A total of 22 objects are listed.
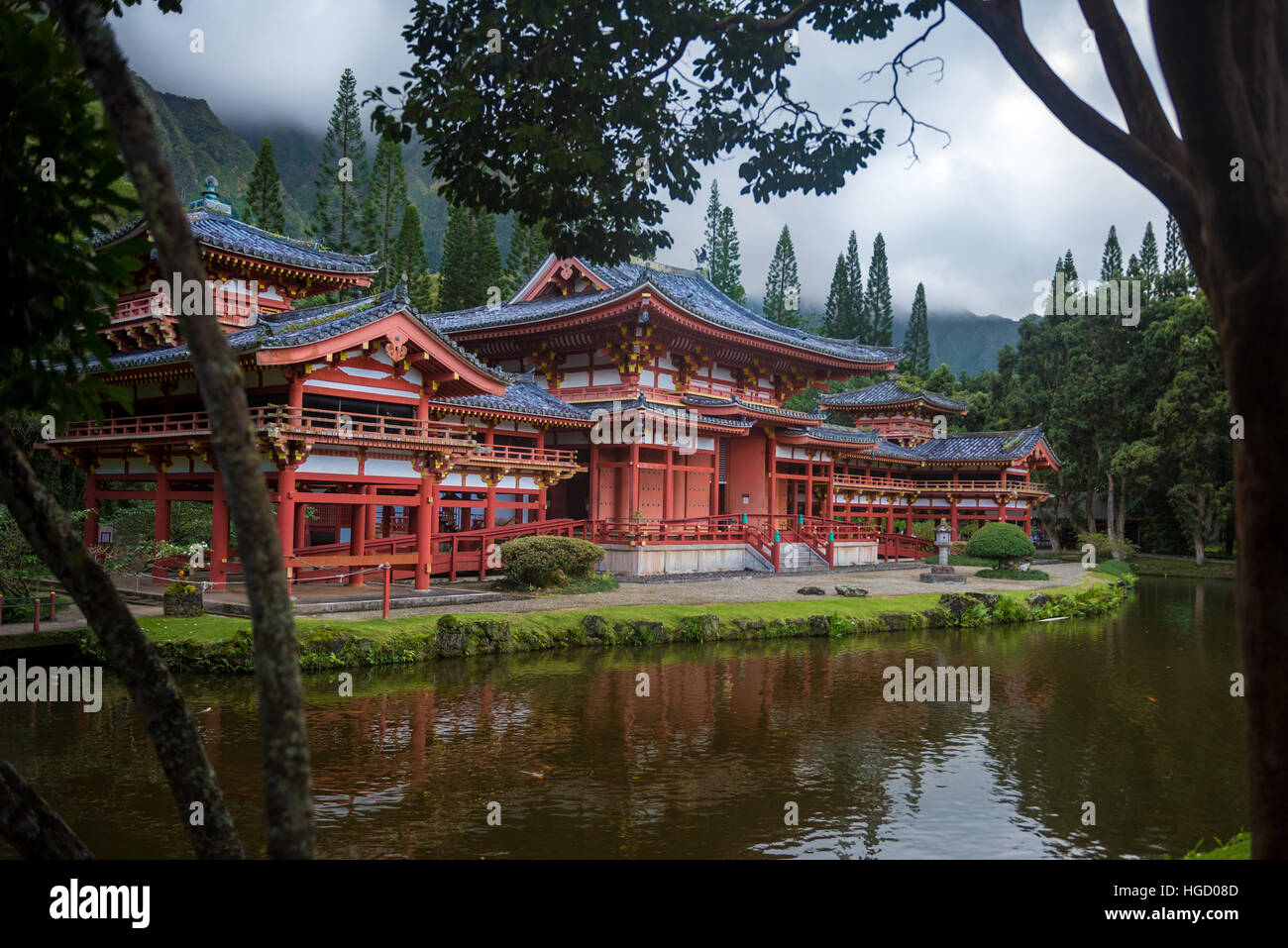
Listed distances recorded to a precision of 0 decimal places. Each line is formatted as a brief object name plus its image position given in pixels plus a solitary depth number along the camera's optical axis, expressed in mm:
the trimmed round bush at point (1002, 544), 35031
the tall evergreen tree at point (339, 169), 48906
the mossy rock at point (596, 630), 18641
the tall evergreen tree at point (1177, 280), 54406
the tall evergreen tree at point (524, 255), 56219
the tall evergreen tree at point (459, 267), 52844
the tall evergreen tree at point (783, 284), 73688
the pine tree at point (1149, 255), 67750
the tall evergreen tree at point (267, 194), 43906
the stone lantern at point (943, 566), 32438
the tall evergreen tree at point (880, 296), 79500
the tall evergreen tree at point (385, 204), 50094
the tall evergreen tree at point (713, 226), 74456
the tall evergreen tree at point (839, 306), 78188
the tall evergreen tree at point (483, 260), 52844
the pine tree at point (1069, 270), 62188
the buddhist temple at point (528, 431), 20172
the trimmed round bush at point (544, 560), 23203
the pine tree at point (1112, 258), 64562
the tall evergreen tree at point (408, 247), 50969
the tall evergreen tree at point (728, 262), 71688
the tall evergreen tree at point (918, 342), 81250
